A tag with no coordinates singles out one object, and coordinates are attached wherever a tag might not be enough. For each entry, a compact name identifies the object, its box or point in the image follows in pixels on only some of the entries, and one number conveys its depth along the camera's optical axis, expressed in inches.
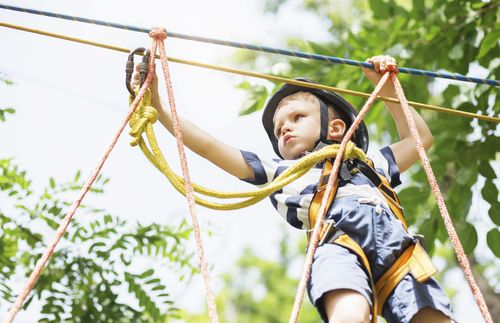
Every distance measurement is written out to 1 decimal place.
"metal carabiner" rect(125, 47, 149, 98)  114.0
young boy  106.8
